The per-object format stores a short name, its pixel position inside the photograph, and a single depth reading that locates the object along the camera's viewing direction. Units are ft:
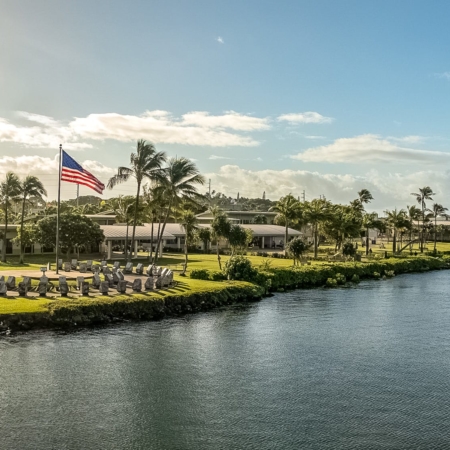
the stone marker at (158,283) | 138.62
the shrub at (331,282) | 195.29
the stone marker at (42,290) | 120.41
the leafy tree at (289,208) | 268.82
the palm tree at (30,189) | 205.70
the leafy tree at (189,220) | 201.26
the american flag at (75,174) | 157.48
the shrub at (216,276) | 164.35
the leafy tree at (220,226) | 190.49
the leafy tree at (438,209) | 391.04
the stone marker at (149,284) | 136.05
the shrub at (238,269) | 165.78
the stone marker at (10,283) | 125.59
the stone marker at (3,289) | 117.50
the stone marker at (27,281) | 120.77
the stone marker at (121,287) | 128.26
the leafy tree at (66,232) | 199.52
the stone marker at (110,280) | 136.15
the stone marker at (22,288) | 119.85
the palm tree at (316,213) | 274.98
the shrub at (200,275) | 164.66
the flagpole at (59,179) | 157.62
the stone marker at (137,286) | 131.85
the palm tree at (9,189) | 205.98
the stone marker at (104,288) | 125.08
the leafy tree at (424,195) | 371.56
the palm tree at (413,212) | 364.17
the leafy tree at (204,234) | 273.75
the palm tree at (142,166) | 192.24
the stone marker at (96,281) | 131.85
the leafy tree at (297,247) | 213.87
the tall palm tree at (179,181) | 186.29
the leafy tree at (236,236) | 193.06
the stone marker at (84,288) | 122.86
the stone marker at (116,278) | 136.38
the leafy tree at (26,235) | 207.62
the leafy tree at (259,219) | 412.77
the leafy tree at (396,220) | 330.75
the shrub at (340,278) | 202.50
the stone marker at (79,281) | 126.87
